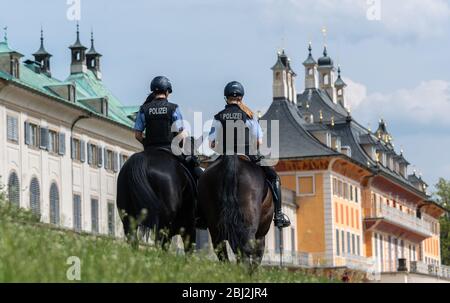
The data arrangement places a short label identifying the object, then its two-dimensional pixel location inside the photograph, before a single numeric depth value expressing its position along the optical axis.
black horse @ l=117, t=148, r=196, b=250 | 17.78
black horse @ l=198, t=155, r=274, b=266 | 17.45
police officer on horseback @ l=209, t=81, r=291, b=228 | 18.36
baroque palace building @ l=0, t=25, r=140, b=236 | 66.19
